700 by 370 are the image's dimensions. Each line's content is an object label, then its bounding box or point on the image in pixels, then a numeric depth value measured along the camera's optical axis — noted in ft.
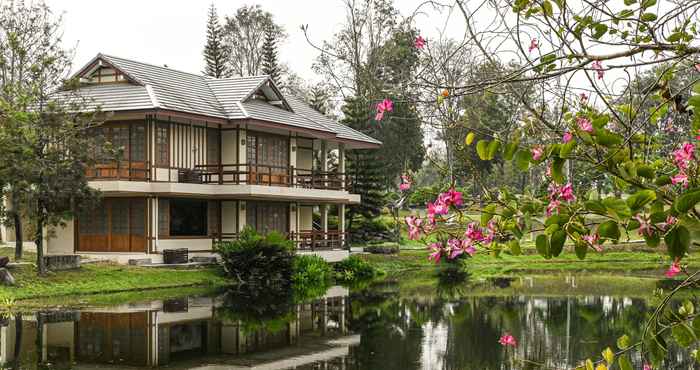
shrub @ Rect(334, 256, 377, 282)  102.06
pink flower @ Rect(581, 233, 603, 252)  15.60
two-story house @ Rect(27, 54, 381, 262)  95.04
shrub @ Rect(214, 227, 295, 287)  83.25
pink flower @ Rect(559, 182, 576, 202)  16.81
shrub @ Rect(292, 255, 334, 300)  86.15
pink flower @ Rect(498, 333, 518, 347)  26.84
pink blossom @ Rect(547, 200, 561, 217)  14.81
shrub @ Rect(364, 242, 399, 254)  129.80
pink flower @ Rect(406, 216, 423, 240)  19.24
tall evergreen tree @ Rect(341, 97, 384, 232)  140.67
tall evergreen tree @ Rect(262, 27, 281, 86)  178.50
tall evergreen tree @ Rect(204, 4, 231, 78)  180.75
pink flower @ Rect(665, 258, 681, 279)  14.86
